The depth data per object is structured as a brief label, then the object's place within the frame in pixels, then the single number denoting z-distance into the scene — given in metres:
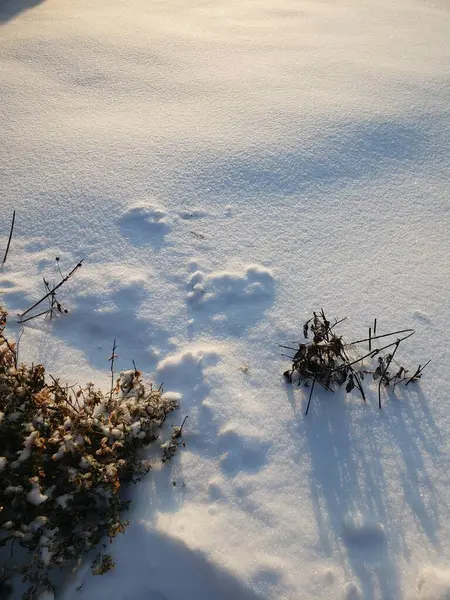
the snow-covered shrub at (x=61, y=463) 1.79
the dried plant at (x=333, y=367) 2.32
